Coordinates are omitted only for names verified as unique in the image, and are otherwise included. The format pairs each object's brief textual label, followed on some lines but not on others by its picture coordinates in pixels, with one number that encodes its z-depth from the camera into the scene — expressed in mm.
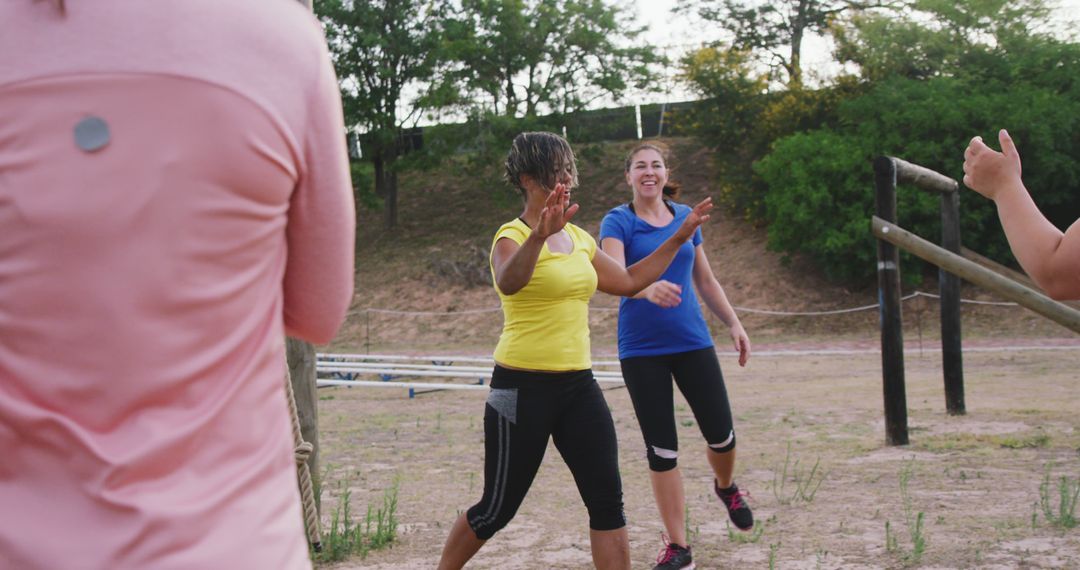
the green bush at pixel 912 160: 22375
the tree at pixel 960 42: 24234
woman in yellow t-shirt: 4227
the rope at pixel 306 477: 3299
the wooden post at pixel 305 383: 5117
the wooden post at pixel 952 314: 9914
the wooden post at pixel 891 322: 8336
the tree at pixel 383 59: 31672
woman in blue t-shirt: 5355
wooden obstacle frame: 6613
